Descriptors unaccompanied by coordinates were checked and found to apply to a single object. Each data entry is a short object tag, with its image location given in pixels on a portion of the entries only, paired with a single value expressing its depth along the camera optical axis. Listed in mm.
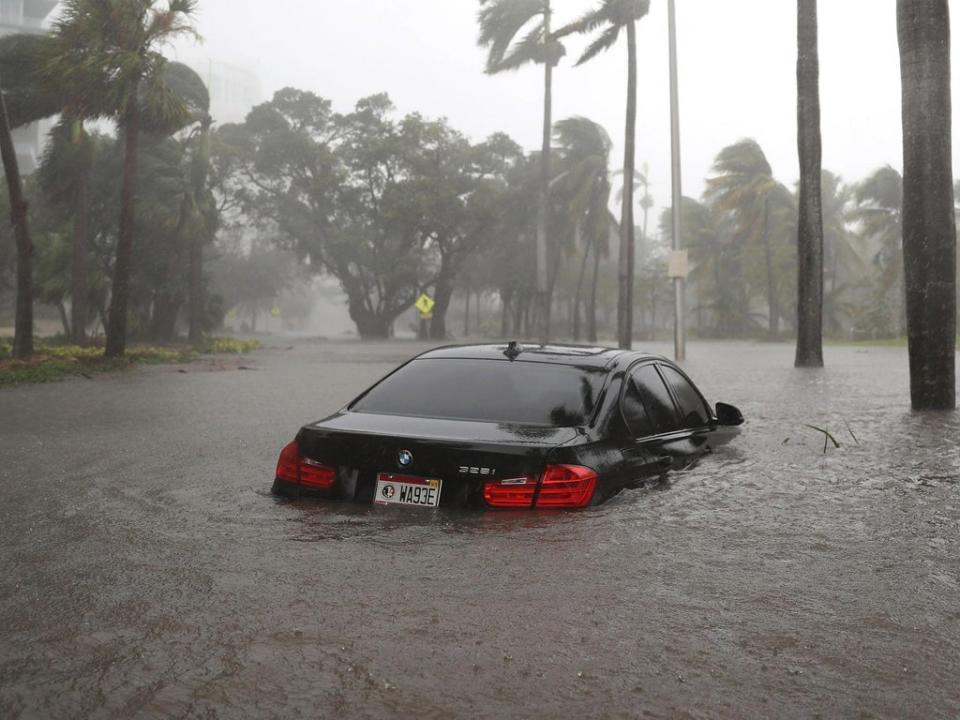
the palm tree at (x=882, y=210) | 59438
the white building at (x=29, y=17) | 130250
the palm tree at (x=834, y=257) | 64625
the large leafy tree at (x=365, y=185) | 58219
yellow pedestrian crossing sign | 60281
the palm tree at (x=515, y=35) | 47844
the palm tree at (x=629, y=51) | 35500
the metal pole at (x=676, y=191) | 27688
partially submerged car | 5559
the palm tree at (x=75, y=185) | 33312
